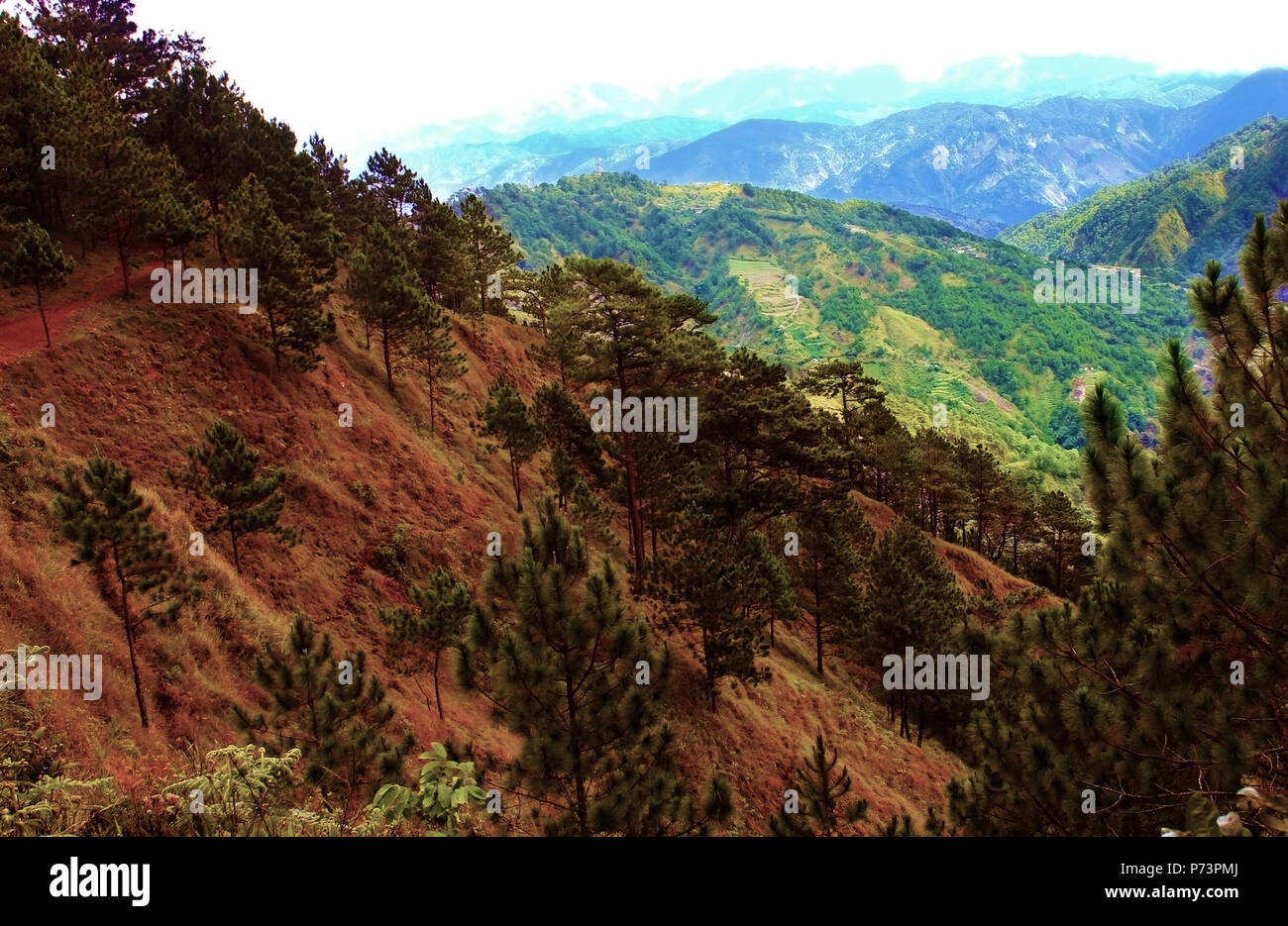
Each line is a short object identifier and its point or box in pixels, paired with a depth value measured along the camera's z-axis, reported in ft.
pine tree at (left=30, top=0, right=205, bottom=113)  134.51
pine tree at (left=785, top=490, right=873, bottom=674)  107.55
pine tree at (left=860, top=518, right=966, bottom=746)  98.73
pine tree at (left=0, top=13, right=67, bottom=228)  96.53
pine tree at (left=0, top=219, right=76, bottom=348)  76.23
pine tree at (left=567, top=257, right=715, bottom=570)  78.59
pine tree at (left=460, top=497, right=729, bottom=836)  32.63
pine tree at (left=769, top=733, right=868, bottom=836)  46.68
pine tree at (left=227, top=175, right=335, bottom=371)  90.33
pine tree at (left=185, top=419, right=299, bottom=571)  61.52
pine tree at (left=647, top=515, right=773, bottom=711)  72.38
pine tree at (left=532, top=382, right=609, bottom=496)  97.40
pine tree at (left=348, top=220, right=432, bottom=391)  105.09
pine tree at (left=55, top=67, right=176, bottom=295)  89.30
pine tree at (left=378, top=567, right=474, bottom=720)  63.52
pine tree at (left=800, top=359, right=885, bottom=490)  167.43
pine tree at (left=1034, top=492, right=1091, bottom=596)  179.83
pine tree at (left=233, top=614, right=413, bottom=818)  39.22
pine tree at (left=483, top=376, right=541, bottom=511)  96.74
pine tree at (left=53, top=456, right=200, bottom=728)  42.75
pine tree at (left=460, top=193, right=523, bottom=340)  178.09
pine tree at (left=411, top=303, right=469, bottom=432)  113.50
